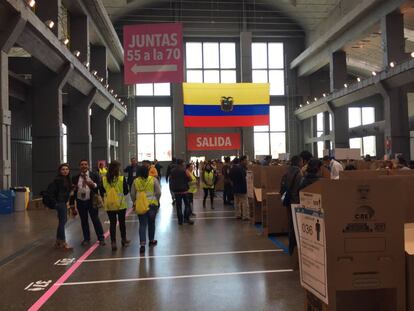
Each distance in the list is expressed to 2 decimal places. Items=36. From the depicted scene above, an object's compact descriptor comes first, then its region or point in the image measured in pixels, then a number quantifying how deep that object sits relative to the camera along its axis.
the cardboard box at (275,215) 9.38
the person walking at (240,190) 11.69
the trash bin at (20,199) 14.38
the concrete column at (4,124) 12.67
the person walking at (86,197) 8.75
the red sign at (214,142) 26.75
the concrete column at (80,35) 23.28
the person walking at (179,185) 11.33
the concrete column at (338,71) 32.25
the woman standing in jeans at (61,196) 8.55
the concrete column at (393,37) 23.30
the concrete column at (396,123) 23.50
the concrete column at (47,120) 18.08
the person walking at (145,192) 8.28
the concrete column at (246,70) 40.22
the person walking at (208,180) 15.09
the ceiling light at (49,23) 15.46
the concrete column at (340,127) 32.34
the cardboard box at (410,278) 2.54
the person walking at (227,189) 16.45
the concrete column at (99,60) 29.86
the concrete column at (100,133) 29.92
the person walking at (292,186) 6.40
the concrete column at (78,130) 23.20
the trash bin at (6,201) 13.39
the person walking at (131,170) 15.31
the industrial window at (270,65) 43.56
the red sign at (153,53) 11.72
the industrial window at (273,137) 43.72
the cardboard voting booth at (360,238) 2.50
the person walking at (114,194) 8.25
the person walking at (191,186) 12.55
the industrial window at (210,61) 42.75
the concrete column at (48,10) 17.19
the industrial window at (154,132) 43.09
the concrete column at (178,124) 40.38
